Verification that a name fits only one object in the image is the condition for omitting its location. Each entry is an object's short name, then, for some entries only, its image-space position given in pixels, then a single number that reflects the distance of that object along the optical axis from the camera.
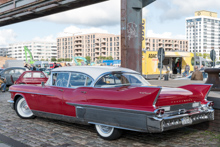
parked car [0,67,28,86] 20.02
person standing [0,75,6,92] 16.45
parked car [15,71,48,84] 15.70
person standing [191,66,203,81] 15.60
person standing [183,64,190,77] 29.01
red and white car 4.98
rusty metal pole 10.01
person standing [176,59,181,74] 32.41
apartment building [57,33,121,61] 151.50
